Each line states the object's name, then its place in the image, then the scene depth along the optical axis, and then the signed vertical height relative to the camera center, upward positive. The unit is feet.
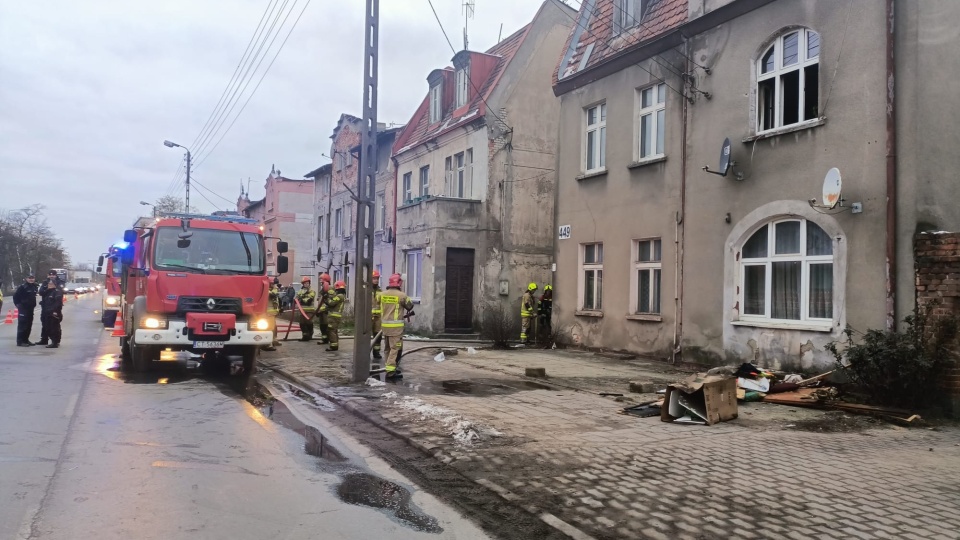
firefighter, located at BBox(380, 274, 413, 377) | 37.20 -1.56
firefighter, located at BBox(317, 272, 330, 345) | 53.01 -1.83
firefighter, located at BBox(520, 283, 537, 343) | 59.93 -1.57
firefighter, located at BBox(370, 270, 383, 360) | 42.75 -1.82
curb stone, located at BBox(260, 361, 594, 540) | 15.19 -5.20
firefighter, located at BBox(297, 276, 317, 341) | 59.88 -1.16
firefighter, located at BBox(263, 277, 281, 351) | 51.88 -1.14
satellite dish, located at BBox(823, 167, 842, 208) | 32.48 +5.42
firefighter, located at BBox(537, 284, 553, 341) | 59.36 -1.53
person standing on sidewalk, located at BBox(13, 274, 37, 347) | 53.42 -2.00
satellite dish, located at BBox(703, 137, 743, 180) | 38.83 +7.94
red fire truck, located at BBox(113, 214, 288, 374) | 37.68 -0.29
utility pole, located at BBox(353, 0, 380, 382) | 36.37 +5.06
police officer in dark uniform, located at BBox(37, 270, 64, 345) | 53.31 -0.59
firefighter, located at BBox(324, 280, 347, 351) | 52.80 -1.84
